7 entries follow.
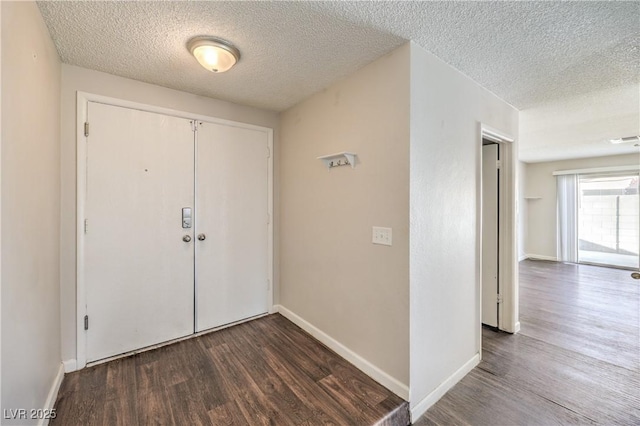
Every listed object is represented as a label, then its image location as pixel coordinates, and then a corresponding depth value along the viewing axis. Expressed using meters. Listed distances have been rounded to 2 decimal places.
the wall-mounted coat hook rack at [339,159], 2.13
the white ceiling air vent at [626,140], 4.14
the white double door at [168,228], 2.19
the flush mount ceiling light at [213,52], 1.73
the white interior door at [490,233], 2.93
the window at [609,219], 5.56
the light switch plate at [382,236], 1.88
